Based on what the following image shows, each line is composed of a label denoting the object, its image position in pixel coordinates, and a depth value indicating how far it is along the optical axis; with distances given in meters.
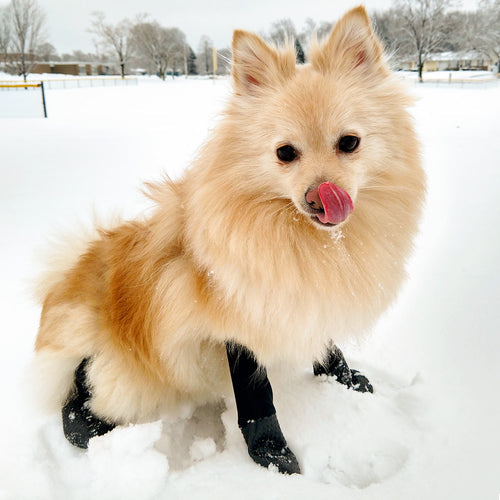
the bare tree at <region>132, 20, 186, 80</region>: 60.42
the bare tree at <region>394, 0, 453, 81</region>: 34.97
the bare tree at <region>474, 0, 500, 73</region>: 25.59
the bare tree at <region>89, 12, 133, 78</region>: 56.88
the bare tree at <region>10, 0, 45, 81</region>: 35.94
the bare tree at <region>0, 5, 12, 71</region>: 36.29
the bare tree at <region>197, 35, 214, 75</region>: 62.75
